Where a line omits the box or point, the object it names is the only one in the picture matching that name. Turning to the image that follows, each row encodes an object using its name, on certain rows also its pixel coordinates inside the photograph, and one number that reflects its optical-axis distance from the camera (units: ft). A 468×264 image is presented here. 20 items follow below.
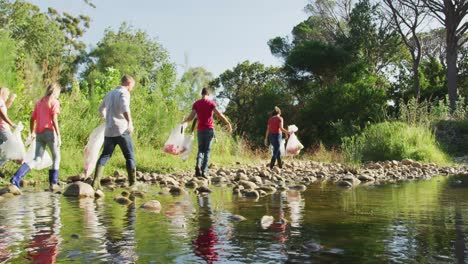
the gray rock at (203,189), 26.66
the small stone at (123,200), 21.75
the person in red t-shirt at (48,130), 27.27
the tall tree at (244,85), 131.34
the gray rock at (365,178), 35.32
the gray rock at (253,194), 24.27
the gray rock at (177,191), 25.63
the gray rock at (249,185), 27.37
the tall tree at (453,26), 95.14
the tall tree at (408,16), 110.01
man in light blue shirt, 27.43
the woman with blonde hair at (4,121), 27.32
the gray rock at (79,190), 24.04
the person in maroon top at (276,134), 45.42
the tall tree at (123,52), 153.79
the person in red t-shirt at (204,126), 34.45
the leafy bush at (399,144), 55.67
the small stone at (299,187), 28.22
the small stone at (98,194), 24.16
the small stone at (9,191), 24.52
